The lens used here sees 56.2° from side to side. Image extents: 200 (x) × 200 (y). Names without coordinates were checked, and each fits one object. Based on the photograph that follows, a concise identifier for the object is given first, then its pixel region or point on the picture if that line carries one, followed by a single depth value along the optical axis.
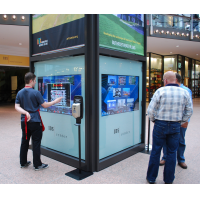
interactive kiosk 3.14
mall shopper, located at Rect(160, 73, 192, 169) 3.37
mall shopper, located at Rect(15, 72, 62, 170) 3.13
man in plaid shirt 2.57
